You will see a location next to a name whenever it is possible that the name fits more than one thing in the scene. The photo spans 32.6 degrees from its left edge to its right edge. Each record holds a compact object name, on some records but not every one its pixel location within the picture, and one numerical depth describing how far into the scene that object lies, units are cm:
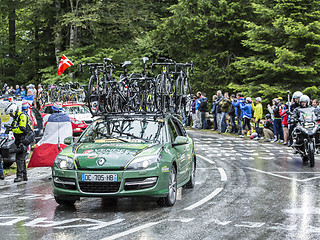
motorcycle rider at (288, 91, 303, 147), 1814
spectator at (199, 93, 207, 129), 3055
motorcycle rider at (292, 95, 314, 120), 1689
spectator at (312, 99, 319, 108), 2106
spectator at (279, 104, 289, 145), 2212
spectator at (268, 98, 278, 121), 2329
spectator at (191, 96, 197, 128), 3294
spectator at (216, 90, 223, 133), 2864
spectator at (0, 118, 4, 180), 1374
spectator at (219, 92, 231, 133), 2762
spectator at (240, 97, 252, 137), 2545
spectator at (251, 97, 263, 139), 2458
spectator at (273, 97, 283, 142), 2288
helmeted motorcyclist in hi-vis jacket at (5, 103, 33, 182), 1344
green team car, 903
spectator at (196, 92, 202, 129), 3191
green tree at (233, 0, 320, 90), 3181
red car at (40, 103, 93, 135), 2666
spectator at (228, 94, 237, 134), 2682
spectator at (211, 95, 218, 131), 2926
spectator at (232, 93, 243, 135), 2612
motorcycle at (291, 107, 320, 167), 1628
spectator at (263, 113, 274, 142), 2438
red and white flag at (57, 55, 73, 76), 2456
